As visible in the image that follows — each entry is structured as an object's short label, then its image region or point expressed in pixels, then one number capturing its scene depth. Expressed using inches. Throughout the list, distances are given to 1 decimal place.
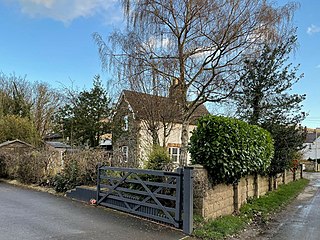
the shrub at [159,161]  337.2
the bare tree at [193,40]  471.5
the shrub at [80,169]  429.1
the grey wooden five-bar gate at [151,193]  264.4
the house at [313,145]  2310.8
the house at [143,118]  685.3
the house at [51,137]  1214.9
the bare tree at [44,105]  1181.7
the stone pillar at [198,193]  283.3
